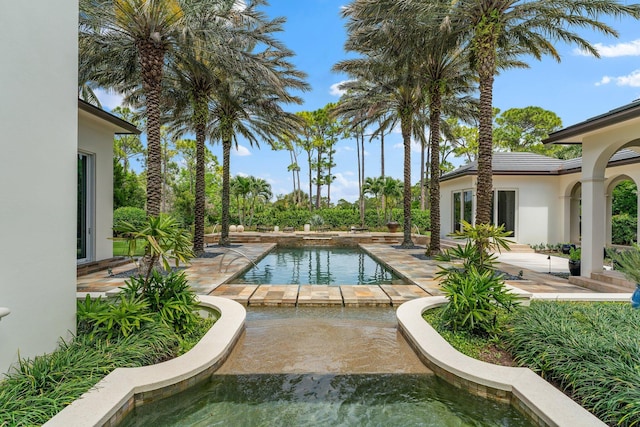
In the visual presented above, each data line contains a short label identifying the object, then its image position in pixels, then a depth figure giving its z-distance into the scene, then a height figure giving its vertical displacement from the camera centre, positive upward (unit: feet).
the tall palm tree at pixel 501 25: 28.40 +16.41
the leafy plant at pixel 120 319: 14.37 -4.43
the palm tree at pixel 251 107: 48.26 +15.96
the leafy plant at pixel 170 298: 16.49 -4.18
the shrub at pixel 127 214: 69.05 -0.20
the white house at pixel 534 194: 49.75 +3.20
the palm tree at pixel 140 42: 27.22 +14.75
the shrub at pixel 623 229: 52.16 -2.24
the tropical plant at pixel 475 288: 16.51 -3.66
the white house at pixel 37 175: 11.28 +1.32
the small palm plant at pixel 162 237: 15.85 -1.13
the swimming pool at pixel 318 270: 33.09 -6.39
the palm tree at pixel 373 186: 83.82 +6.63
